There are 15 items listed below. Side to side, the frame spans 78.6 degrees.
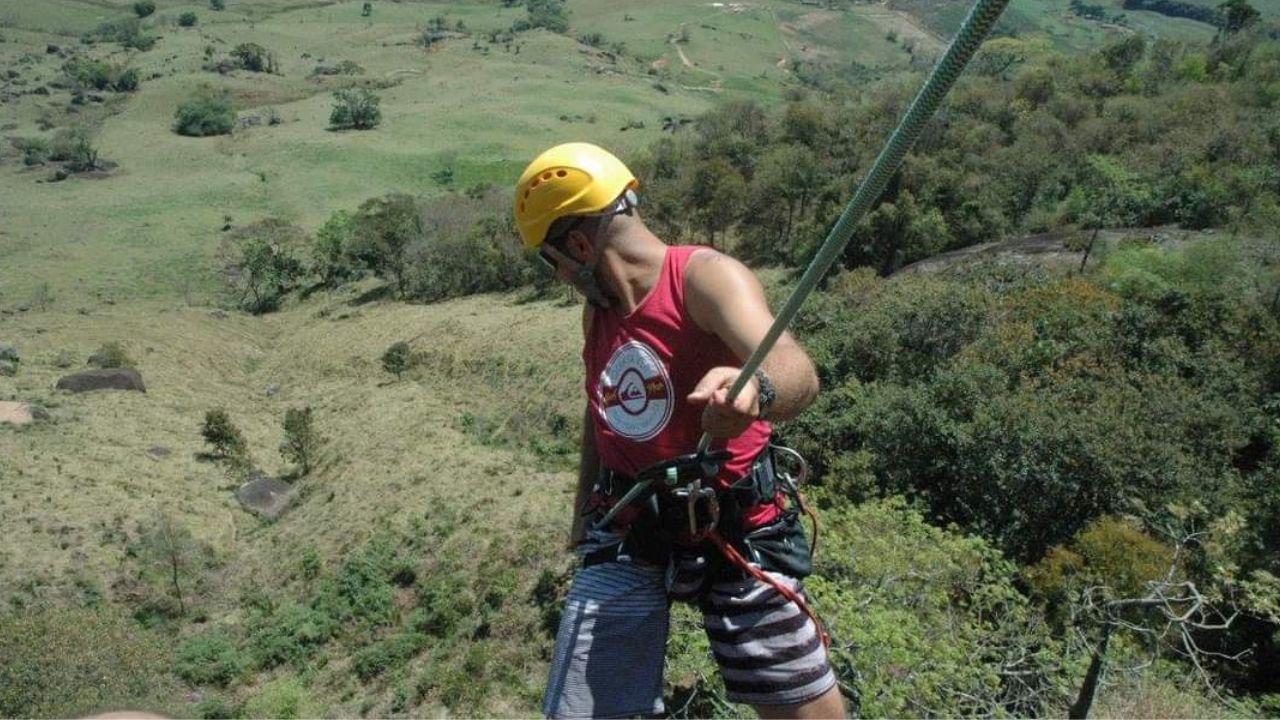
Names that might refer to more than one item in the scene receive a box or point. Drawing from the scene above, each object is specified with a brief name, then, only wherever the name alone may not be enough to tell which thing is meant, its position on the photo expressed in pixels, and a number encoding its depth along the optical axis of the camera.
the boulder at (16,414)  31.72
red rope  2.86
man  2.81
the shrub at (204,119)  96.69
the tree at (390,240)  56.38
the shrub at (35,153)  85.56
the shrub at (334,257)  60.78
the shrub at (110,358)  39.47
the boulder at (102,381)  37.12
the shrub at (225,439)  31.50
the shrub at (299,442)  32.03
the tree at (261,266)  59.84
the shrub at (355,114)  96.69
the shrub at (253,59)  125.31
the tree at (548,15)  168.12
